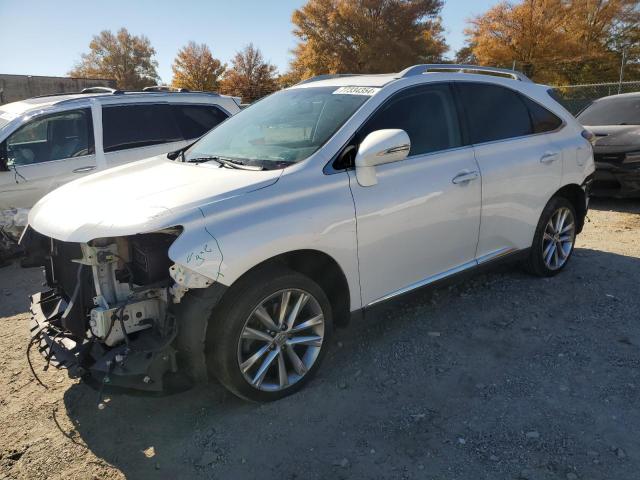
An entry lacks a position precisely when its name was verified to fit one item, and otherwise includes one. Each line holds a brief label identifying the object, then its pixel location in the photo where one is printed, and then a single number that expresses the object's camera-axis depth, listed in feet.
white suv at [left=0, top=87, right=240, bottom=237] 18.63
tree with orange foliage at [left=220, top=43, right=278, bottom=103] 158.10
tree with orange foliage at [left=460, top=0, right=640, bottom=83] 113.80
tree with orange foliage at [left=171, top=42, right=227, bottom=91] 168.04
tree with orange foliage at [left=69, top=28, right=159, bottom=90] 195.00
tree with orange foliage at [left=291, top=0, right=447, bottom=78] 123.95
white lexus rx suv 8.51
